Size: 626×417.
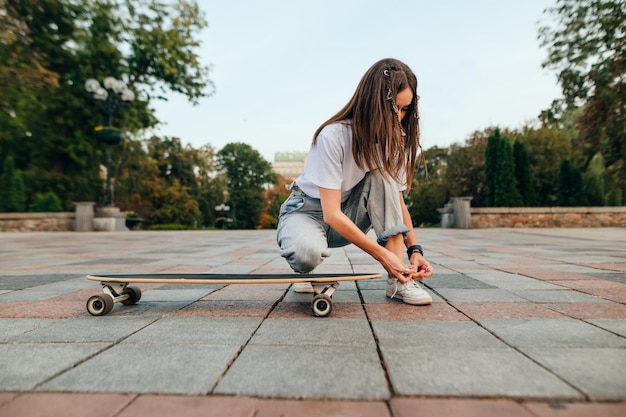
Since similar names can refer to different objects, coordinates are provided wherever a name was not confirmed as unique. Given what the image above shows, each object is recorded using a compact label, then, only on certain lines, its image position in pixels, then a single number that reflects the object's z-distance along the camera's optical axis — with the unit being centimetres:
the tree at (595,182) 1708
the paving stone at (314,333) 152
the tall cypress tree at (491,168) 1667
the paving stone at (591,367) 107
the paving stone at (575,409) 95
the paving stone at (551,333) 148
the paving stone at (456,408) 97
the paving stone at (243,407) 98
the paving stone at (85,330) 161
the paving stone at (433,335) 148
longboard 196
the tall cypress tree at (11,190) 1694
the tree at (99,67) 1345
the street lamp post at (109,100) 1271
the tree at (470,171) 2100
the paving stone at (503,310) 191
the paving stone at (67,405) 99
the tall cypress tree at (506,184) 1619
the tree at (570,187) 1634
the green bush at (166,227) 2156
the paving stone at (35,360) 119
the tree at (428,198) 2432
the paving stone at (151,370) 113
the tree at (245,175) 3981
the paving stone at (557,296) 226
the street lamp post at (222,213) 3358
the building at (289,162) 7868
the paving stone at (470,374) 108
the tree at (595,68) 986
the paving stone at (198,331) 156
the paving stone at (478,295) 234
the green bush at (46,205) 1531
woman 207
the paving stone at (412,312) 190
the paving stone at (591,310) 189
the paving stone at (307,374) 108
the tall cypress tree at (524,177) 1680
